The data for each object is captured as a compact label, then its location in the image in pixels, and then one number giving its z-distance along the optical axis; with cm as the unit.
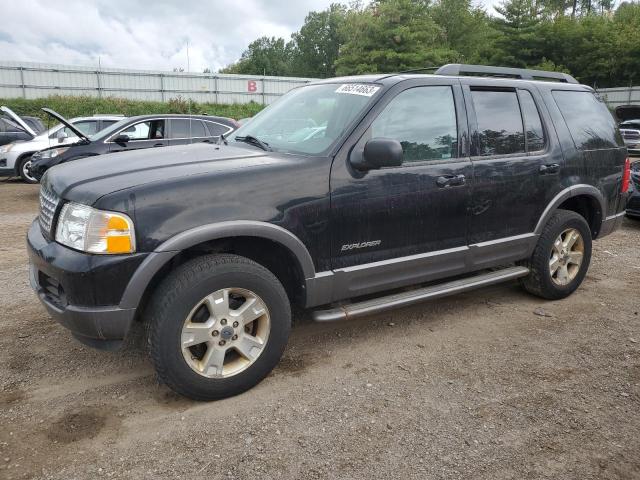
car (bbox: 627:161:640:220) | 798
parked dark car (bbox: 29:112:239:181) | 900
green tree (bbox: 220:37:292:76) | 8469
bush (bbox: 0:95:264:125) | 2656
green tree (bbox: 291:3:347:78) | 8244
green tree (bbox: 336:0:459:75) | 3566
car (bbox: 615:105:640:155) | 1913
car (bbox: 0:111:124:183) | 1158
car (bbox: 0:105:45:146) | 1295
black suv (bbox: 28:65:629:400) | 271
